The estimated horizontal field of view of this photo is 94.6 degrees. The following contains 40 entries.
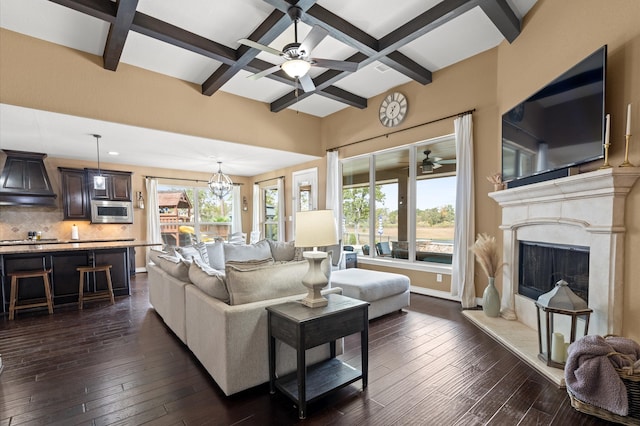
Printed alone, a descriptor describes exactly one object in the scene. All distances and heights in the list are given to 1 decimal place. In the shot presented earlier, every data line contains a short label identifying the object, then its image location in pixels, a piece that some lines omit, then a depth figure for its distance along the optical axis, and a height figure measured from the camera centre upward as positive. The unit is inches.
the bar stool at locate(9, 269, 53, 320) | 150.6 -45.8
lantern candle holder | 89.4 -35.4
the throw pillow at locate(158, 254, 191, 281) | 114.9 -25.1
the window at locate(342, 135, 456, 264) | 182.3 +2.3
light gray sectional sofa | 80.0 -32.5
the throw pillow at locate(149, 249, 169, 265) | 153.0 -26.5
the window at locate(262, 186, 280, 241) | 336.8 -7.5
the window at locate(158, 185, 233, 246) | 313.0 -9.6
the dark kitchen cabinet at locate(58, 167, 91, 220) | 245.9 +9.9
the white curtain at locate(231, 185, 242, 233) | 358.9 -7.5
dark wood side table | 72.1 -34.3
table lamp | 82.5 -9.6
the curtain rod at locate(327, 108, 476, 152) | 163.4 +50.6
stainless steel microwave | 259.1 -4.3
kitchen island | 158.9 -34.1
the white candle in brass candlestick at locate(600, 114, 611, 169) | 86.1 +18.1
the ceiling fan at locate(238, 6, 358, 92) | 106.9 +56.6
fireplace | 86.5 -10.9
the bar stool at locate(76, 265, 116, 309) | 169.3 -48.3
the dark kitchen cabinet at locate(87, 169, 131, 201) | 257.6 +18.3
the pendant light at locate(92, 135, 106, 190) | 186.7 +19.7
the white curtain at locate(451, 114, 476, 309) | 159.6 -6.7
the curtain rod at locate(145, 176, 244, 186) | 293.5 +28.7
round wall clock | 196.4 +65.8
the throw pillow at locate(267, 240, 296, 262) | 188.7 -29.2
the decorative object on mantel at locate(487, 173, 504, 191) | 142.6 +11.4
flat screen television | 90.7 +28.4
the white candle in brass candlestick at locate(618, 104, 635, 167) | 81.5 +17.7
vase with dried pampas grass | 137.6 -29.9
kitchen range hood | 215.0 +19.3
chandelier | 265.7 +18.4
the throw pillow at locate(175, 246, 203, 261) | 153.3 -24.7
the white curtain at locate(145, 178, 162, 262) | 288.8 -6.6
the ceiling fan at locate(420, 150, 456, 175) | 185.3 +26.5
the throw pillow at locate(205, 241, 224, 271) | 179.0 -30.2
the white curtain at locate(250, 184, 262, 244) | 354.9 -3.9
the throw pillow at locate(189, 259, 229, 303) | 87.9 -23.9
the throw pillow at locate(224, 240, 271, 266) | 183.2 -28.8
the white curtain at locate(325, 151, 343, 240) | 240.7 +16.7
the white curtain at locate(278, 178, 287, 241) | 307.4 -3.5
